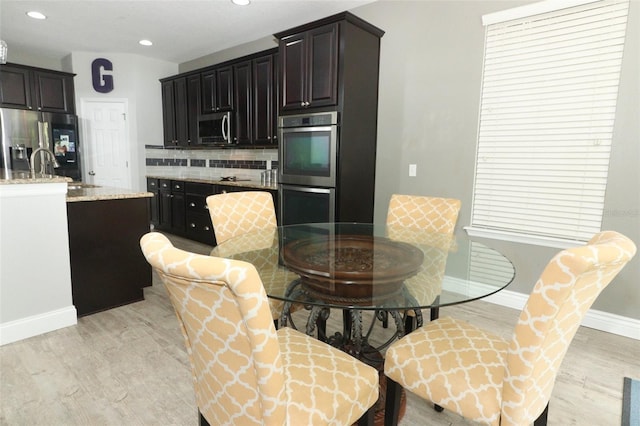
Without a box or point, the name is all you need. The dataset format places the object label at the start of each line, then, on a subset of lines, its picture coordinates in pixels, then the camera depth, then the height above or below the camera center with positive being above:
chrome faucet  2.56 +0.03
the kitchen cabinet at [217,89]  4.56 +1.03
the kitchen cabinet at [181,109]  5.16 +0.86
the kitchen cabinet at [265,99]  4.04 +0.80
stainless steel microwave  4.61 +0.53
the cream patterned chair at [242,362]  0.73 -0.47
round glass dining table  1.27 -0.41
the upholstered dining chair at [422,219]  2.09 -0.32
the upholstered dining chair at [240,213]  2.15 -0.28
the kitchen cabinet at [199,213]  4.65 -0.61
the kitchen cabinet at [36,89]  4.83 +1.05
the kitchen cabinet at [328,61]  3.04 +0.96
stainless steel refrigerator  4.74 +0.36
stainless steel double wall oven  3.15 +0.03
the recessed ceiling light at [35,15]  3.92 +1.64
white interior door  5.50 +0.35
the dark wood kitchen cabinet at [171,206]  5.07 -0.56
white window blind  2.44 +0.40
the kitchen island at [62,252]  2.25 -0.61
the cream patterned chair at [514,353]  0.85 -0.62
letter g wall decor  5.40 +1.35
